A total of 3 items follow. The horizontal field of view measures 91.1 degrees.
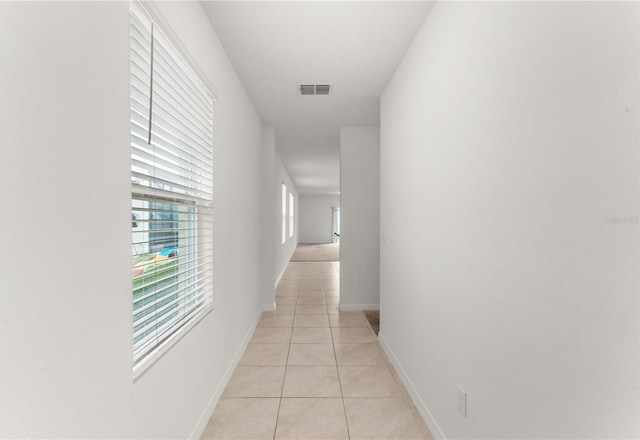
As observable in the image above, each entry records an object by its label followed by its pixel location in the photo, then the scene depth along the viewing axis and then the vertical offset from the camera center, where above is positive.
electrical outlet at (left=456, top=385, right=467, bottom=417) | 1.50 -0.88
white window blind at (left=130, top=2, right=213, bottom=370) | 1.25 +0.15
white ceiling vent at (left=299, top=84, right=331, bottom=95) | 3.01 +1.30
